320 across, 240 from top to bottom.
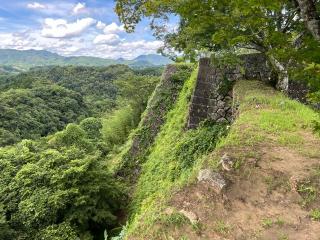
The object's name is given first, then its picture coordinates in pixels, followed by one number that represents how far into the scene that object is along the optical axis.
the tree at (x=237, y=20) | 3.22
